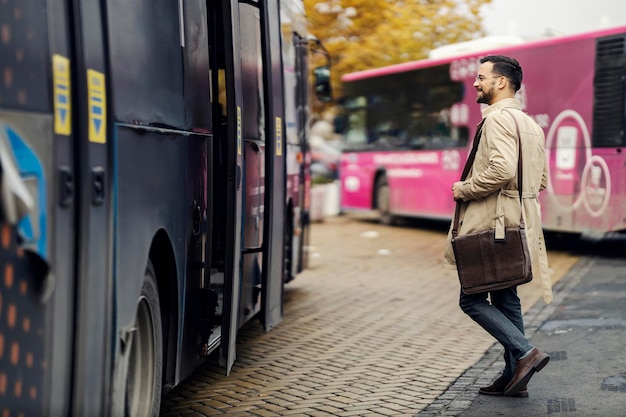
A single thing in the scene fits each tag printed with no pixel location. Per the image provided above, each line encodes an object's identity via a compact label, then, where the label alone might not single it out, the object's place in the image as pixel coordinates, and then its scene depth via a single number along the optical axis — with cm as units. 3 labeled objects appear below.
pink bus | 1351
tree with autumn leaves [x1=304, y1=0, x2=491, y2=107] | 2292
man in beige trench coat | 585
